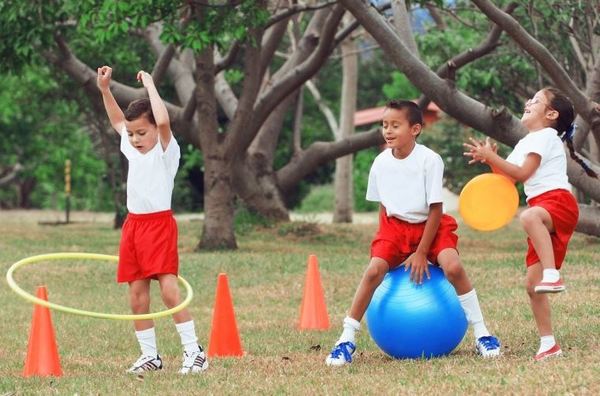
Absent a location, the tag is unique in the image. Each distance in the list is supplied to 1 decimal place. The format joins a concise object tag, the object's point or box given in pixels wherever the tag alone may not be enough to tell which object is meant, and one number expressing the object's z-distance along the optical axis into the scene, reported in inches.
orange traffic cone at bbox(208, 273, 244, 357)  697.0
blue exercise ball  619.0
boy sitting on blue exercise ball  619.5
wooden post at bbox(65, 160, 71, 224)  2532.2
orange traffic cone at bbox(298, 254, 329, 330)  839.1
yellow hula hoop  569.9
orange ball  625.6
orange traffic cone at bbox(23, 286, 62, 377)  636.7
